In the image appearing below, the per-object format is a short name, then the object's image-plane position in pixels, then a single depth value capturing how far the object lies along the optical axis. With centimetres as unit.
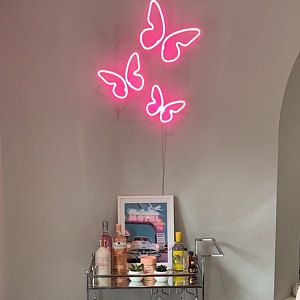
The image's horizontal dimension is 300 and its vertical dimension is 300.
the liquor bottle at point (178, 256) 211
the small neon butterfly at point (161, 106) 214
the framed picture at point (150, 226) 219
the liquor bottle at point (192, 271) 209
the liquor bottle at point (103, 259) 207
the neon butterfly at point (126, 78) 212
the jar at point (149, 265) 209
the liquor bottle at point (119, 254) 210
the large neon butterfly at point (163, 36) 210
